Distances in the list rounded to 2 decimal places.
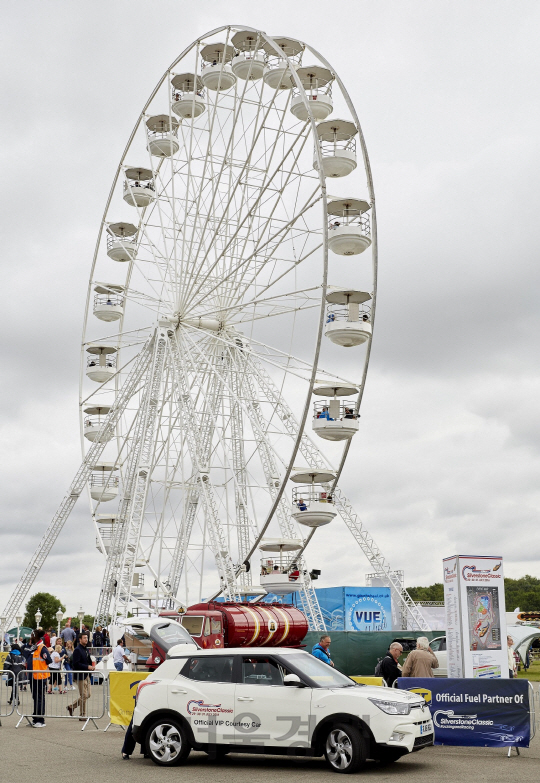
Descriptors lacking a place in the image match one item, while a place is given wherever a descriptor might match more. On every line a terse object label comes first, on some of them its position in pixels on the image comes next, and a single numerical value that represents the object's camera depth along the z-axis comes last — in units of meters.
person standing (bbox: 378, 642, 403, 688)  14.43
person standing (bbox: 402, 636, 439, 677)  14.01
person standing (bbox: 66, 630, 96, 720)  16.98
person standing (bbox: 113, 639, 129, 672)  21.16
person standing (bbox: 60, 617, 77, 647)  26.66
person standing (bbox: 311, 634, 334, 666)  15.30
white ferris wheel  27.41
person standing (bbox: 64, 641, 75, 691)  19.83
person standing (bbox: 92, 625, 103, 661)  27.84
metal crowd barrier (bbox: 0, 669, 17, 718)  18.32
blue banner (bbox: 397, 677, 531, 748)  12.72
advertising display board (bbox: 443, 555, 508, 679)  15.52
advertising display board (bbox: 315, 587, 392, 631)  39.53
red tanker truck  24.41
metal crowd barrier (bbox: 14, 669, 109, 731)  16.95
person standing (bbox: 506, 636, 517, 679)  19.56
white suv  10.88
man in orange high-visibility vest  16.72
